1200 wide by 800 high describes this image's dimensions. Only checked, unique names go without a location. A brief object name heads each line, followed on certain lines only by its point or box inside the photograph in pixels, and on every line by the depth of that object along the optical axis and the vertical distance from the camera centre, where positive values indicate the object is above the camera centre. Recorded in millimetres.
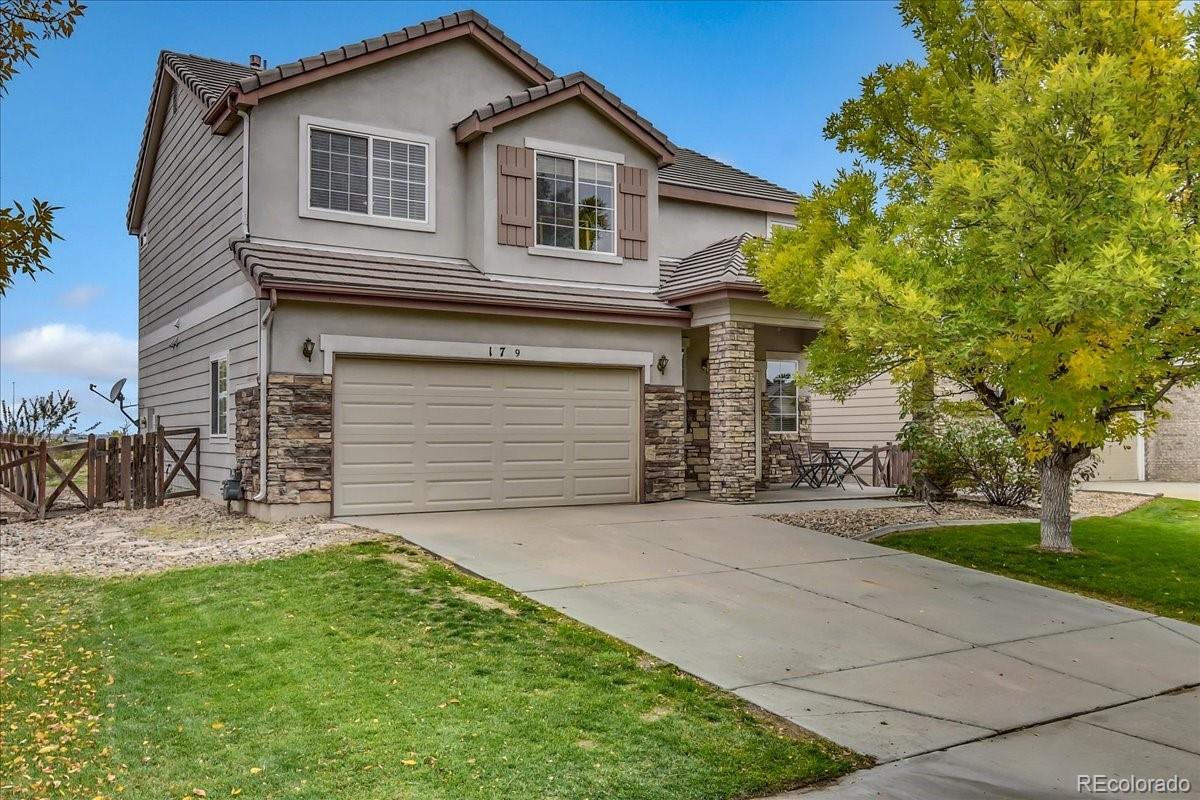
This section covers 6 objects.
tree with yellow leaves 7895 +1797
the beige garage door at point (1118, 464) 22141 -1111
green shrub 14312 -685
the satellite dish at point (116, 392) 18922 +627
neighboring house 21656 -829
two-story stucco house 12062 +1822
